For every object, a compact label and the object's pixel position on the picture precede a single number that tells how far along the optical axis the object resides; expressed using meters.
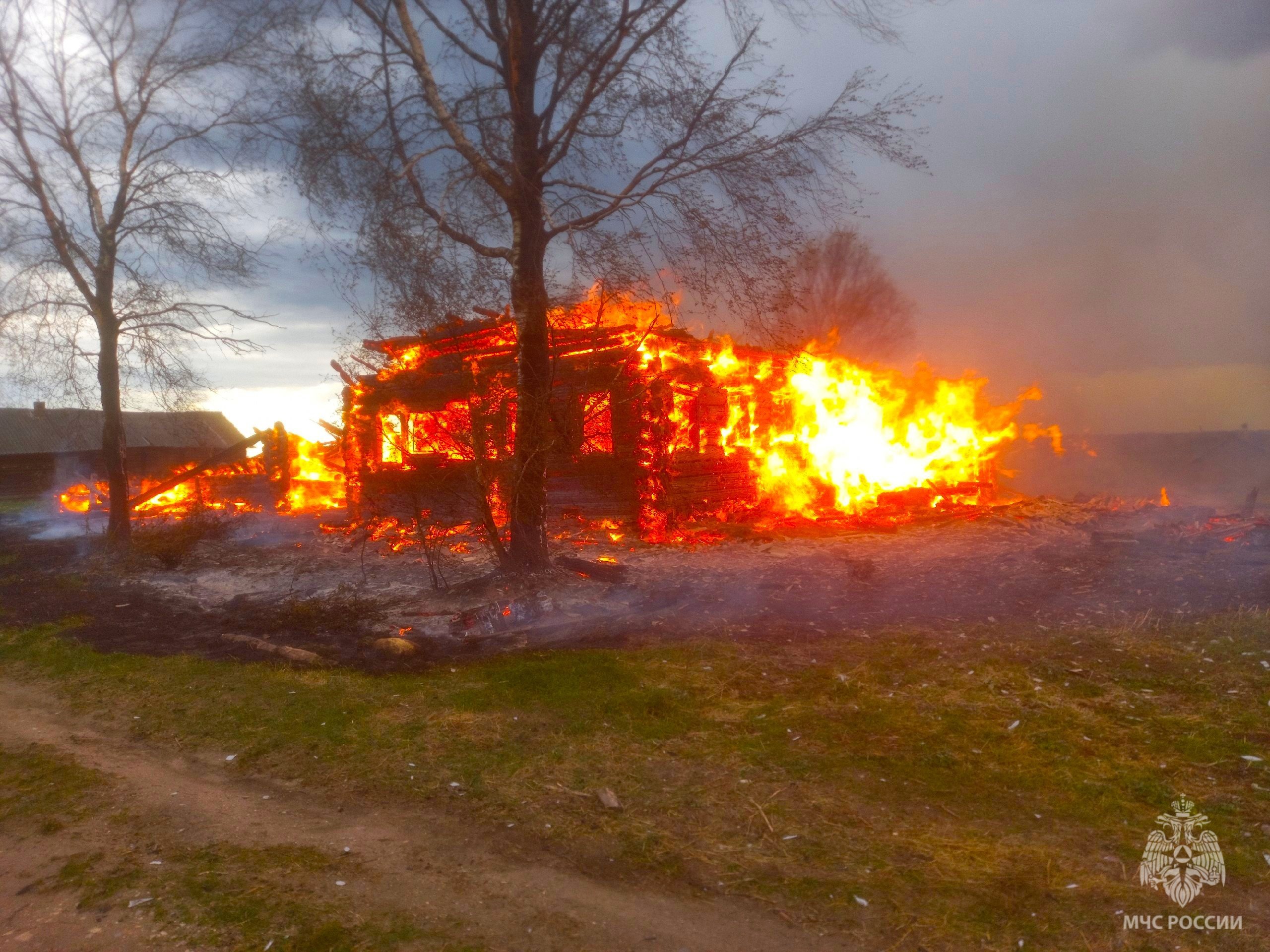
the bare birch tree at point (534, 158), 9.74
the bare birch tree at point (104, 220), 14.60
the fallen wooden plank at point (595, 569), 10.57
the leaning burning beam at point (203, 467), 20.86
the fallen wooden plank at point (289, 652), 7.68
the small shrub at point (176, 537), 13.71
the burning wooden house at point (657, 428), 9.79
